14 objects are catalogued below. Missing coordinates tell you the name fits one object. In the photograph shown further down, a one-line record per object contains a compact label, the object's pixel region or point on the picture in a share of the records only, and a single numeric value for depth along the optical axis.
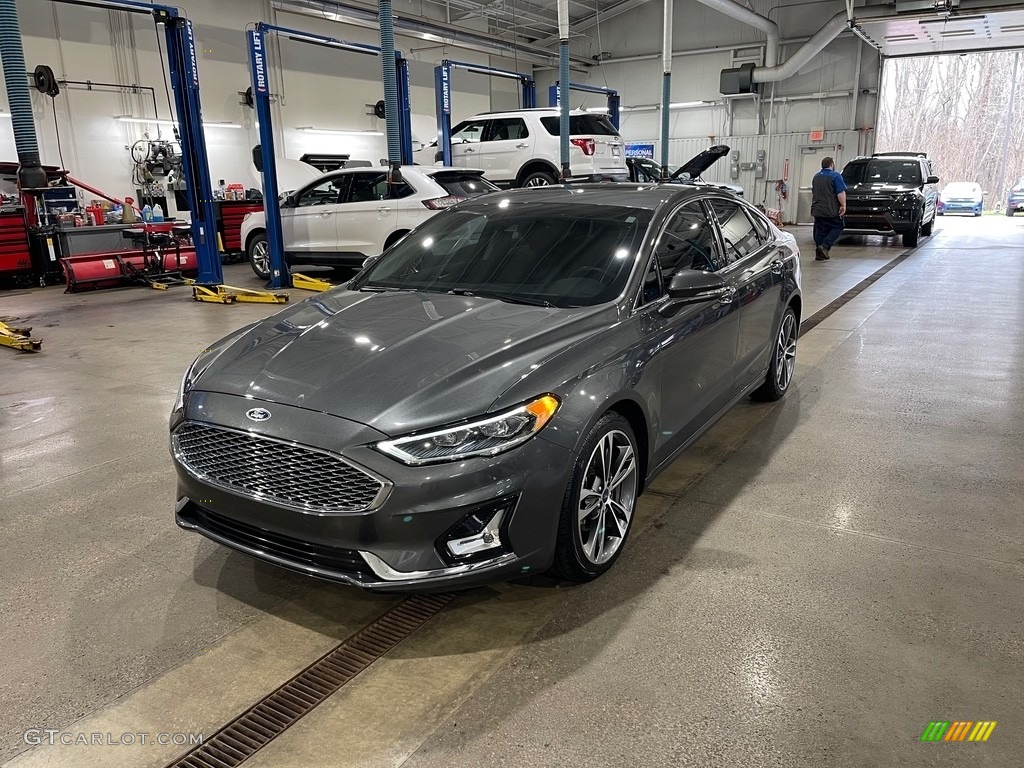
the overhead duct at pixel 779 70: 18.52
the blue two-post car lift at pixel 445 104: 13.02
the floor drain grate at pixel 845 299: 7.62
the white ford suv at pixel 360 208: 9.38
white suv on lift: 12.45
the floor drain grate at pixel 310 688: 2.01
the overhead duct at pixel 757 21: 17.77
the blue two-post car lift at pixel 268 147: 9.91
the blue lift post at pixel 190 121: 9.68
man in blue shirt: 12.48
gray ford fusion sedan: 2.27
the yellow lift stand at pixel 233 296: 9.40
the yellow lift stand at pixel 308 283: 10.28
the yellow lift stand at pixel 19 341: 6.98
